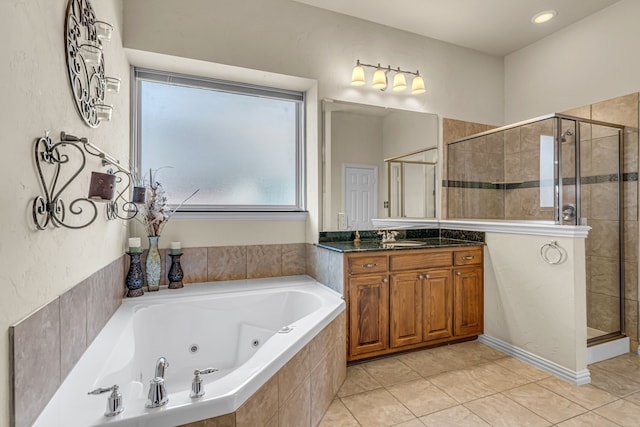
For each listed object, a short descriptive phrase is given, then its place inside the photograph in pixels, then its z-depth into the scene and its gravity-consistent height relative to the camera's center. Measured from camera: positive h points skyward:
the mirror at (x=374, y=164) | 2.82 +0.46
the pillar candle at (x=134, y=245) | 2.18 -0.20
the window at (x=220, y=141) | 2.50 +0.60
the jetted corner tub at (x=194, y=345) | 0.99 -0.58
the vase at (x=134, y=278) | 2.16 -0.41
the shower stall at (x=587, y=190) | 2.51 +0.19
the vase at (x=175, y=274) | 2.37 -0.42
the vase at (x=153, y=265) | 2.30 -0.35
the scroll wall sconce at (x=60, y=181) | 1.03 +0.12
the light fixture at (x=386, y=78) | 2.80 +1.20
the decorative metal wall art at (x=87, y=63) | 1.27 +0.64
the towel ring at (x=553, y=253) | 2.19 -0.26
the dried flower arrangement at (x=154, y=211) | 2.31 +0.03
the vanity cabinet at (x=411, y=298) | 2.32 -0.63
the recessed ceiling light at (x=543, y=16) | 2.81 +1.72
